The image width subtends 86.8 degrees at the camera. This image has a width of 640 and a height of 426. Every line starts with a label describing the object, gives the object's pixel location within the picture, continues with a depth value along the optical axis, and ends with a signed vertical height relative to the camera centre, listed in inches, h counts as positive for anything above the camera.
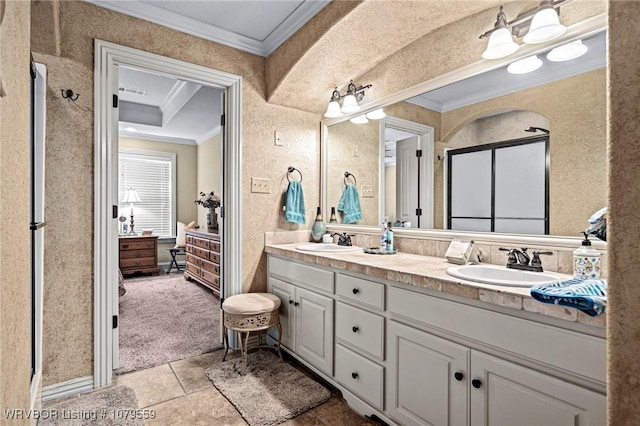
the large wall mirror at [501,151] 58.8 +13.3
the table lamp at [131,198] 224.6 +9.3
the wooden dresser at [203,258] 165.2 -24.5
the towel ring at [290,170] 114.8 +14.3
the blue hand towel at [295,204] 112.0 +2.7
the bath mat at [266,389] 71.8 -42.2
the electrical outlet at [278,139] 111.7 +24.4
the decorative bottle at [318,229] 116.6 -5.8
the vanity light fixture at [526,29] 59.0 +33.8
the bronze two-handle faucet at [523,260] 61.3 -8.8
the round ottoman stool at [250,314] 87.5 -26.7
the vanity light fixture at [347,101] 102.3 +34.4
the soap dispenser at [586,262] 51.1 -7.6
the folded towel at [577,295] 37.0 -9.6
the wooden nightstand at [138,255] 204.8 -26.4
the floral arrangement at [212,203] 198.2 +5.5
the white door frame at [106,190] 82.7 +5.6
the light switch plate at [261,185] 107.8 +8.7
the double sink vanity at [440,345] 42.0 -21.1
